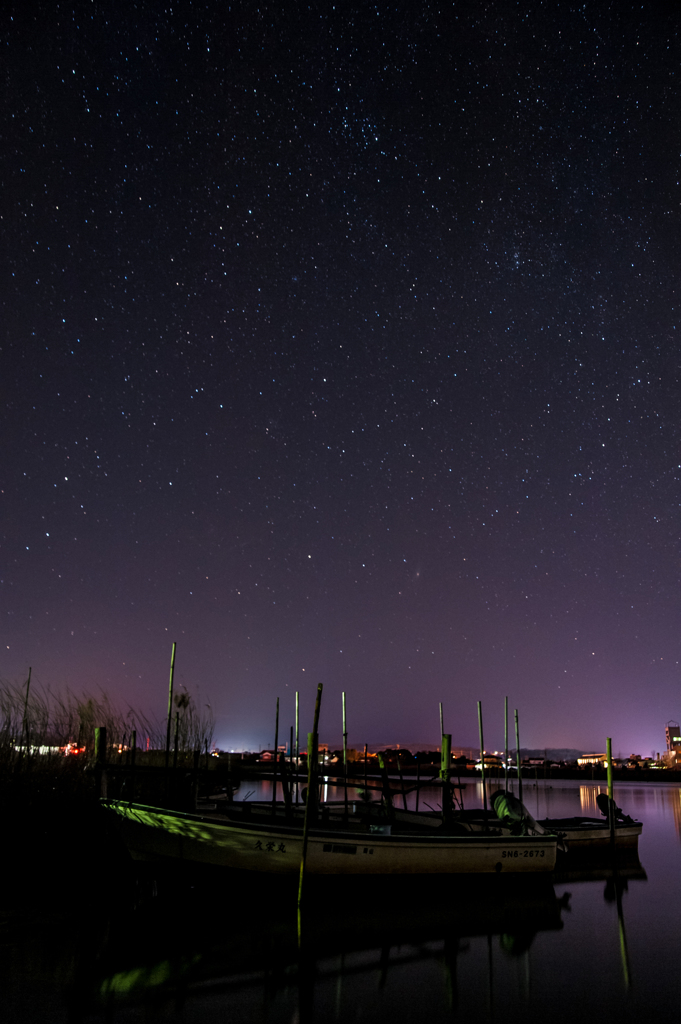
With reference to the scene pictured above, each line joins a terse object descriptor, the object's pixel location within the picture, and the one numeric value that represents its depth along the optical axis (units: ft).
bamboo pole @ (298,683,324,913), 50.98
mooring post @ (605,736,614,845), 80.31
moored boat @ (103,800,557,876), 55.11
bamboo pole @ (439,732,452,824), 67.10
